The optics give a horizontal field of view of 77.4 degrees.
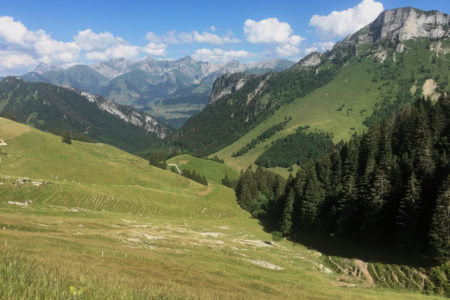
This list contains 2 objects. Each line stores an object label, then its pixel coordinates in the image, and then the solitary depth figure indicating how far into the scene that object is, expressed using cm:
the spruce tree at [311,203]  8681
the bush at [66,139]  17912
